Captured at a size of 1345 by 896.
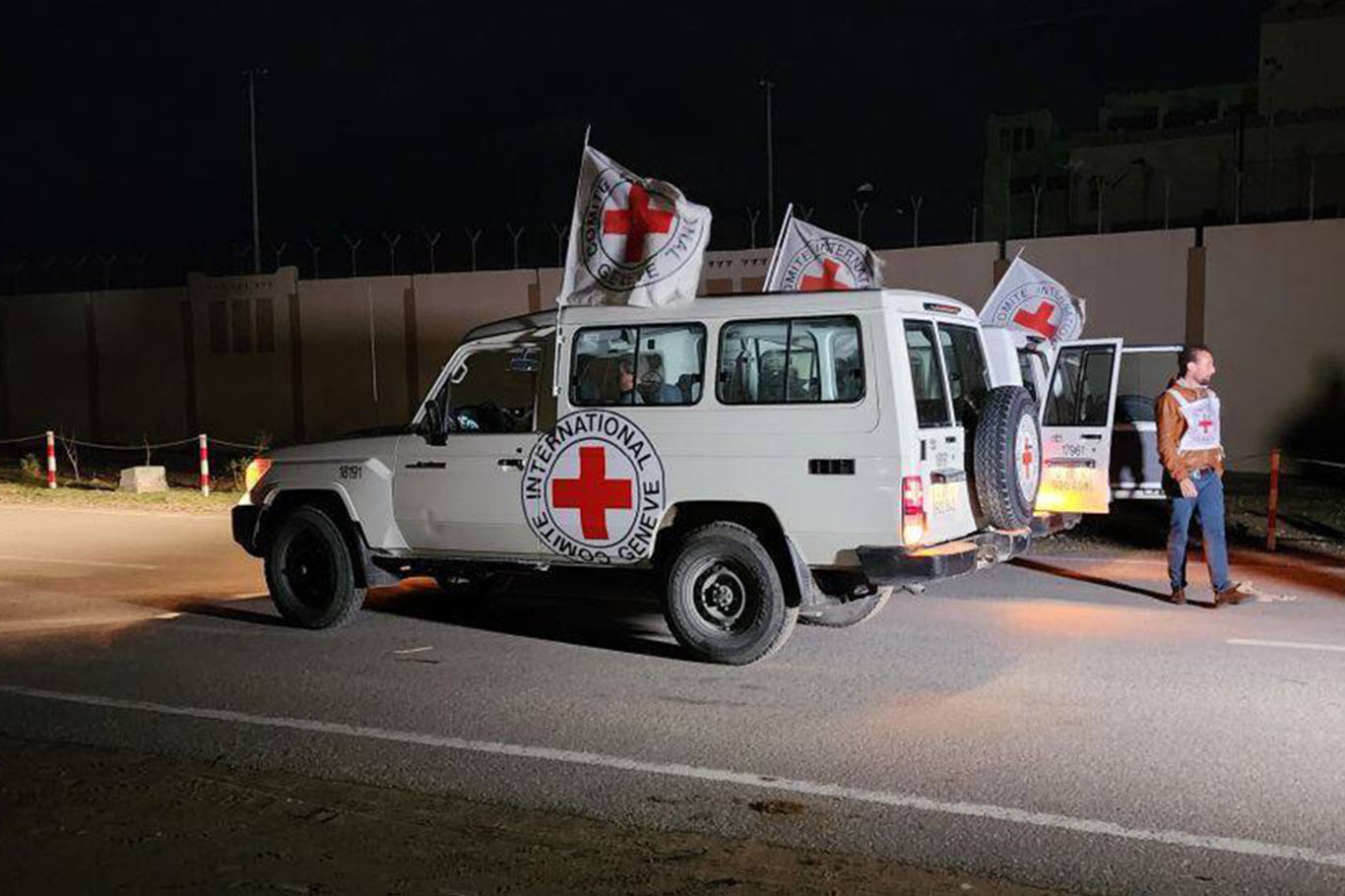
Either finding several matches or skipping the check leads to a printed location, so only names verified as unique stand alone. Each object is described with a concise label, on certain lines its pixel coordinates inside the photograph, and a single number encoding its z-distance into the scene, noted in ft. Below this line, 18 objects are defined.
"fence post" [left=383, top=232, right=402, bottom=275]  84.48
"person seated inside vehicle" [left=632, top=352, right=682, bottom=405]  25.38
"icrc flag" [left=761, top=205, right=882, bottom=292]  40.73
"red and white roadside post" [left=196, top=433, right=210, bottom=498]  58.03
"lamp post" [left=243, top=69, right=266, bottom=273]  105.03
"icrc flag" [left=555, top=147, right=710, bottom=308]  25.90
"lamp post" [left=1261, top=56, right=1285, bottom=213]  125.29
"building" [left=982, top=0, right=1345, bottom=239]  113.50
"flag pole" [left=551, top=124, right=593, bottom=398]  26.23
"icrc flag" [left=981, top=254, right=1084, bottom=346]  42.91
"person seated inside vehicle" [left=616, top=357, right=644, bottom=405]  25.59
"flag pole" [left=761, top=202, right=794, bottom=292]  39.86
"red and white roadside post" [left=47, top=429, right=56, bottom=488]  63.54
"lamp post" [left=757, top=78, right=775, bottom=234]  96.74
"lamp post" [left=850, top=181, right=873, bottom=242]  68.85
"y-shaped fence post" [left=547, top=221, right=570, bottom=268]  80.03
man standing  29.58
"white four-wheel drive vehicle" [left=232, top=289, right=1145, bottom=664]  23.39
